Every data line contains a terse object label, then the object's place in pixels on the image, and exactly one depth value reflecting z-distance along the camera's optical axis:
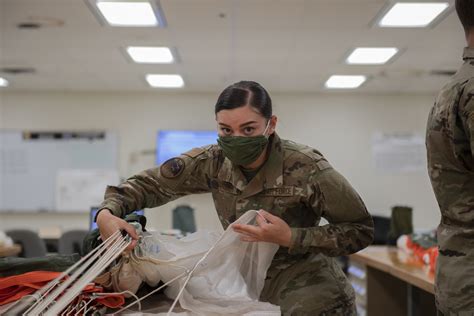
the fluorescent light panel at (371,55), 4.53
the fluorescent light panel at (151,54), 4.61
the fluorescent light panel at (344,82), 5.59
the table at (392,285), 2.40
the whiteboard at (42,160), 6.43
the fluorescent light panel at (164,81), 5.68
